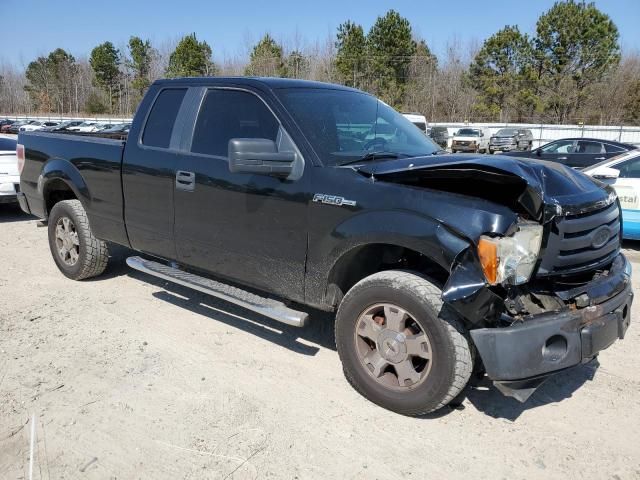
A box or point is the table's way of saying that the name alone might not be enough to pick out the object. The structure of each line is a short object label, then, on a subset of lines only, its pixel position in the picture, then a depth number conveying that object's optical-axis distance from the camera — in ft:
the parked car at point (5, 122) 156.55
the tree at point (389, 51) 175.42
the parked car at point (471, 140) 107.86
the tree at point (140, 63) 236.63
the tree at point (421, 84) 182.70
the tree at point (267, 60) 189.98
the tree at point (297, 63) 197.57
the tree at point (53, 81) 263.70
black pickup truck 9.50
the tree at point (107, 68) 246.70
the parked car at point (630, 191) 24.95
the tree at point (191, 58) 216.95
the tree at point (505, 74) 161.27
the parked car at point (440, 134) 109.40
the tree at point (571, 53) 156.35
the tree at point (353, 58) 176.96
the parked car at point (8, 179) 30.04
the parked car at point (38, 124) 139.08
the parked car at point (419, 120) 92.70
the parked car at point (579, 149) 34.00
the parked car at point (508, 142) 106.73
